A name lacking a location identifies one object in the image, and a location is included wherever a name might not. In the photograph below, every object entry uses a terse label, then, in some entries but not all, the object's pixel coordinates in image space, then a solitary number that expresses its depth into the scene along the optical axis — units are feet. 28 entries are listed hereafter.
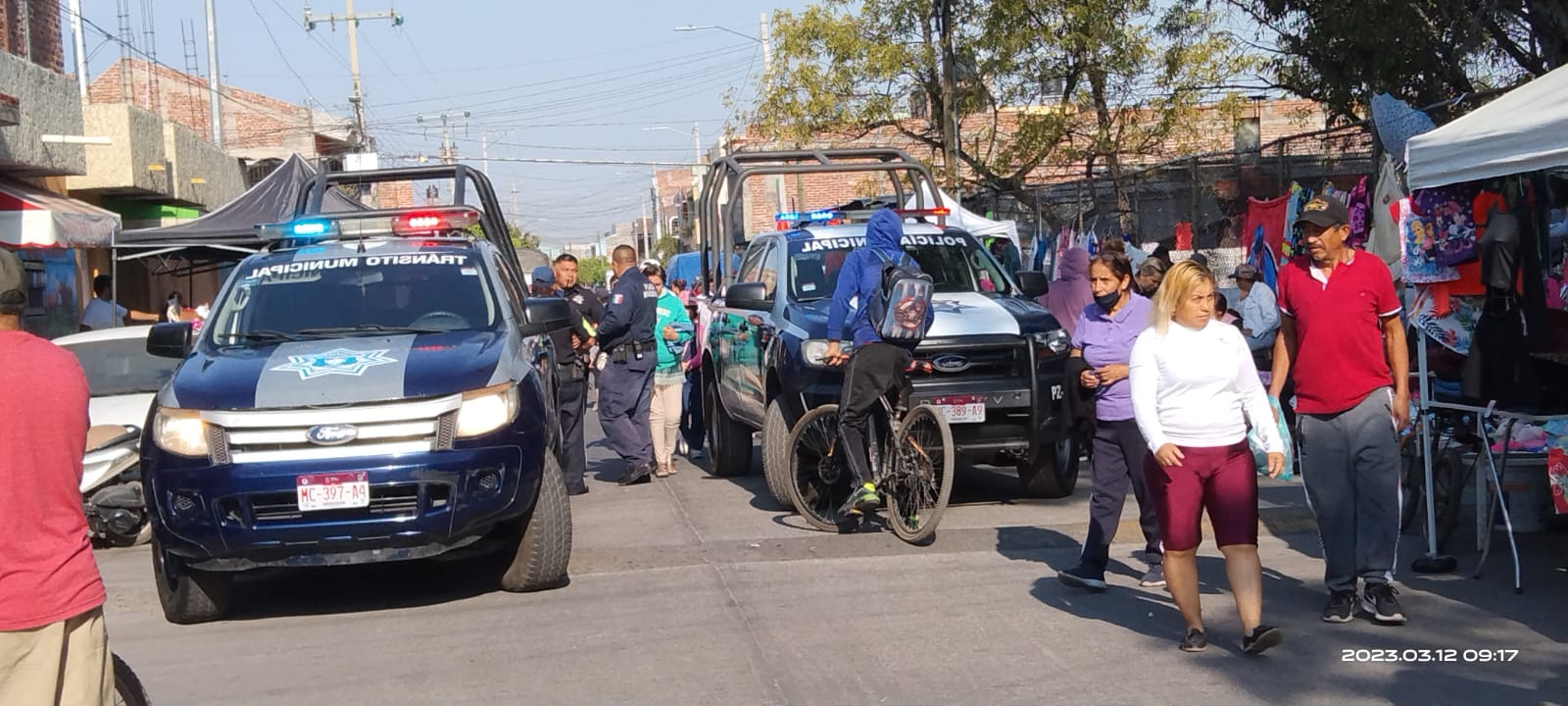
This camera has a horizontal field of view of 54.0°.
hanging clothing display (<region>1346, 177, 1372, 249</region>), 38.70
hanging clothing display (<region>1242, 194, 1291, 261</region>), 48.21
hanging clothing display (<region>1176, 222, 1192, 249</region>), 57.00
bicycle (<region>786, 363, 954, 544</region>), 28.86
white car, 36.70
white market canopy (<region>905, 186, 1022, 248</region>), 58.18
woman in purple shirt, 24.79
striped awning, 55.16
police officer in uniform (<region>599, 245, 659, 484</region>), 40.29
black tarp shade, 55.77
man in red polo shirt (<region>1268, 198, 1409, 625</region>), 22.03
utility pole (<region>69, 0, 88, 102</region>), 90.07
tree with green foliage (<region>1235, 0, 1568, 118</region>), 46.98
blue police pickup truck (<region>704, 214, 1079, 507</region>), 32.32
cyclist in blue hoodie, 28.99
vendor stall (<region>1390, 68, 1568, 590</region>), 23.27
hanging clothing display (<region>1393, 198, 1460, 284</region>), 27.27
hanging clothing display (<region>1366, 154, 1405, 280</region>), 33.63
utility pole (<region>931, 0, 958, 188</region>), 76.33
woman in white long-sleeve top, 20.13
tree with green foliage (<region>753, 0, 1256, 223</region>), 75.36
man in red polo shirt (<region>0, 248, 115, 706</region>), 12.62
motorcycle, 33.37
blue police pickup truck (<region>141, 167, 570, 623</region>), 23.17
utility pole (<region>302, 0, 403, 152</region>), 170.40
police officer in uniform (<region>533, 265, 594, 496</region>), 39.47
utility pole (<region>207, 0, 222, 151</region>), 114.62
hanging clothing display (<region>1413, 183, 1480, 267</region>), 26.89
